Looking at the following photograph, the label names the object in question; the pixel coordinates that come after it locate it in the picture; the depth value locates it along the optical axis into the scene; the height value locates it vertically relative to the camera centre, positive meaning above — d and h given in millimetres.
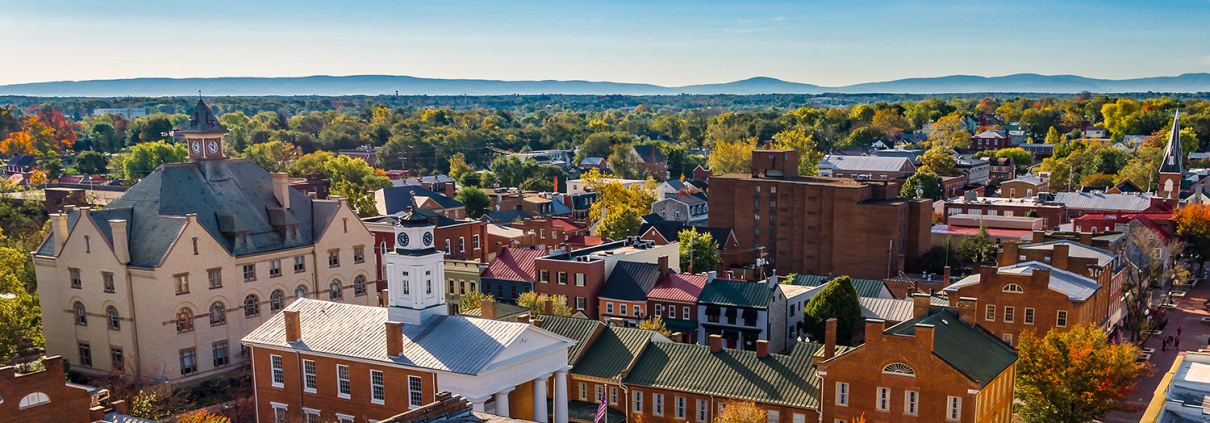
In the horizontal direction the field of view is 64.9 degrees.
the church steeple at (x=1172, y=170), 131500 -14912
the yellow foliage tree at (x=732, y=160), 193625 -18322
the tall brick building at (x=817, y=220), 105688 -17405
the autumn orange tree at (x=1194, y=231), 106500 -18349
